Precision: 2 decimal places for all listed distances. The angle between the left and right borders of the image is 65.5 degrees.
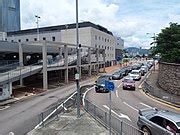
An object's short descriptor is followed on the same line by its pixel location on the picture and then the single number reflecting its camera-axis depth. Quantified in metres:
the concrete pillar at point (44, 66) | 19.11
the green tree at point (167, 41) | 21.35
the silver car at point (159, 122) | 6.44
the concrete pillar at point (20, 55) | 19.71
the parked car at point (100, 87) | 17.28
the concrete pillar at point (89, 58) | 30.42
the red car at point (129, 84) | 18.89
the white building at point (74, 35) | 38.39
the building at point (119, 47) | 59.66
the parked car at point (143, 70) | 31.45
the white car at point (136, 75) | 25.17
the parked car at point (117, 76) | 26.38
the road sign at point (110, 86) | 6.50
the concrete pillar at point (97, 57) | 33.59
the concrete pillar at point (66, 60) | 23.16
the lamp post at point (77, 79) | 9.24
